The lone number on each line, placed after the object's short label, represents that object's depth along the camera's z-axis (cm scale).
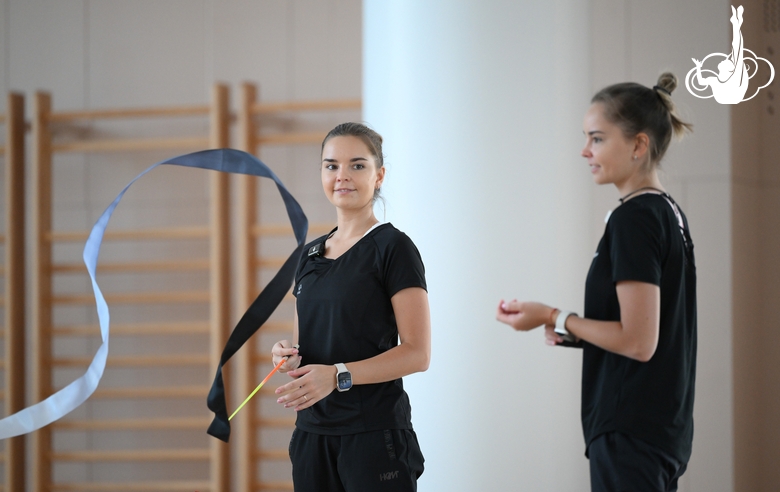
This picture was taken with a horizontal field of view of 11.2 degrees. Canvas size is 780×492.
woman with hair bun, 929
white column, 999
